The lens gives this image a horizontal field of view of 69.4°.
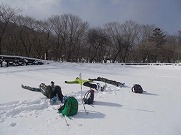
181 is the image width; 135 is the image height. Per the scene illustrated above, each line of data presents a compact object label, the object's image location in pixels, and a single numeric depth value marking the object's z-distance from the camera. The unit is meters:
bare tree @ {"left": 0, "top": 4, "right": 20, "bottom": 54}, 21.74
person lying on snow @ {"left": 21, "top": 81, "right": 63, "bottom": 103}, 5.40
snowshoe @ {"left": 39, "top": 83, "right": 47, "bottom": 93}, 5.92
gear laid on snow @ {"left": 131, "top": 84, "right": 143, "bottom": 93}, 7.19
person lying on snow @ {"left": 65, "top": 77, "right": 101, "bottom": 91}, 7.16
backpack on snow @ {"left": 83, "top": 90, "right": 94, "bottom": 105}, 5.44
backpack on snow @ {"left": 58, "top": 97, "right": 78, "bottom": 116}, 4.58
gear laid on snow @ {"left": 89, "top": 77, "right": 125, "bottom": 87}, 8.18
